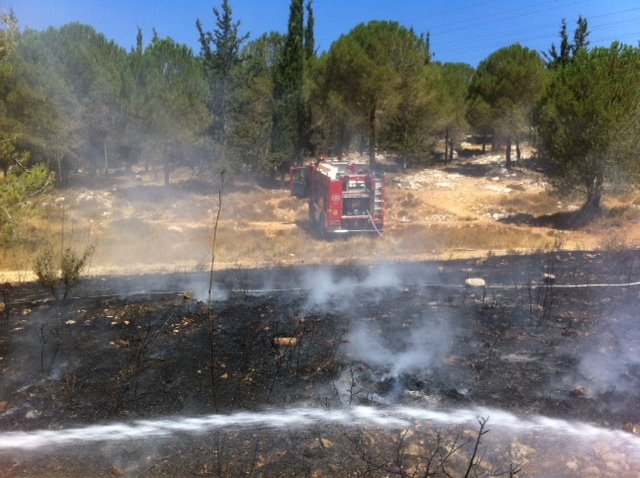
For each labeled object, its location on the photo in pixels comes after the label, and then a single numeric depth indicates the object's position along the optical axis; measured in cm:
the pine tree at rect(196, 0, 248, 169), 2845
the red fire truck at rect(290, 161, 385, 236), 1698
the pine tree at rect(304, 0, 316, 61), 4075
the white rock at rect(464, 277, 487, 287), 1180
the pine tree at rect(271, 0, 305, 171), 3000
